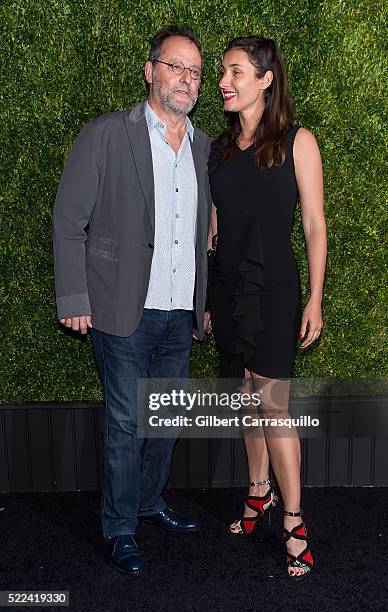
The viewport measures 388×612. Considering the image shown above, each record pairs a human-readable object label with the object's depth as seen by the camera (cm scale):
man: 240
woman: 238
